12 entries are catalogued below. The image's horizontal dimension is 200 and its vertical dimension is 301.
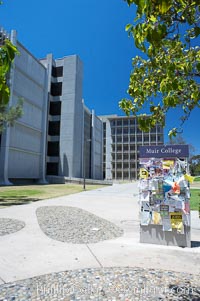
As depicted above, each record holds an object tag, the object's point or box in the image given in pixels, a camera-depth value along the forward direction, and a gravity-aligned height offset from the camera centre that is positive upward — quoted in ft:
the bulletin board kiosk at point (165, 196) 18.66 -1.78
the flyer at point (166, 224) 18.74 -3.88
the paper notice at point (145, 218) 19.22 -3.53
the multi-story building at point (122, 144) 306.96 +37.76
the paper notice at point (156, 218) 19.02 -3.49
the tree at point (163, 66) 6.75 +4.27
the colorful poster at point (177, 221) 18.55 -3.59
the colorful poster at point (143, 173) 19.83 +0.01
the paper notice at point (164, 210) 18.84 -2.84
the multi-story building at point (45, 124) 123.65 +31.31
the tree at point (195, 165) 302.21 +11.29
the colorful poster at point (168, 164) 19.40 +0.76
